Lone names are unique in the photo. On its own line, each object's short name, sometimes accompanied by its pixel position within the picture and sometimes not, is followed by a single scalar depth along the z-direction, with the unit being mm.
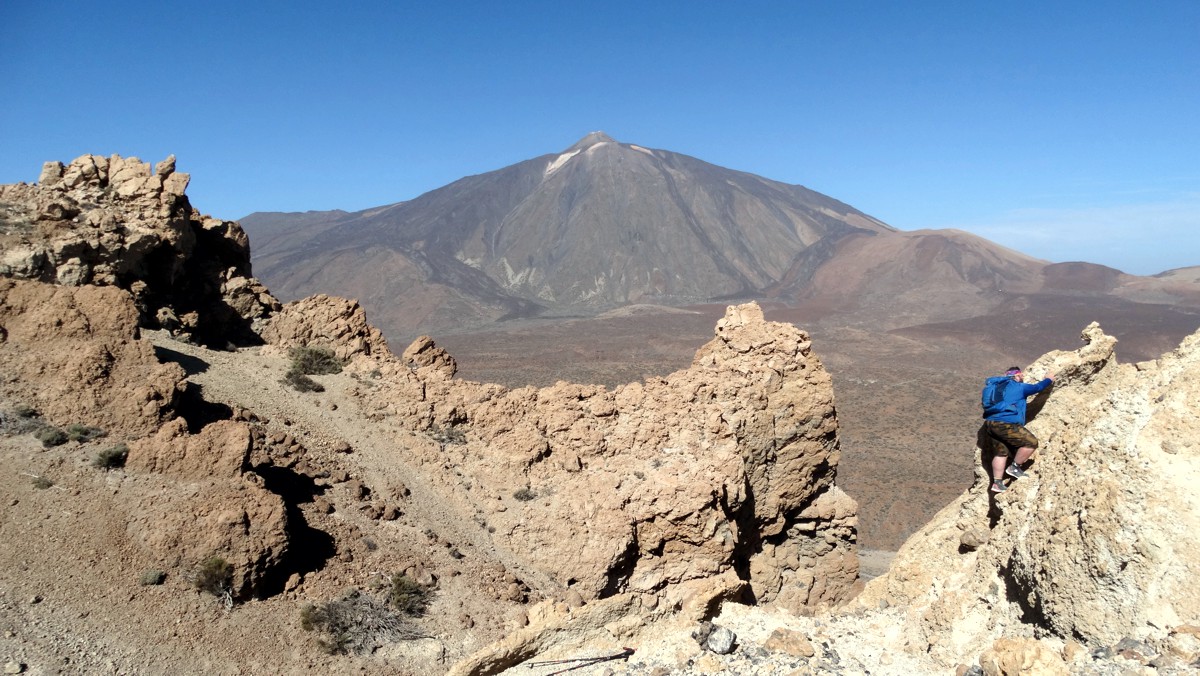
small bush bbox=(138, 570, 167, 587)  6707
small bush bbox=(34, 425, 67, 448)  7699
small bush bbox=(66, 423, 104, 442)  7887
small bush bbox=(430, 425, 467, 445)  10953
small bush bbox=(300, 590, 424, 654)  7023
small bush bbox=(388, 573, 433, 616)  7832
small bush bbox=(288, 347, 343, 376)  11914
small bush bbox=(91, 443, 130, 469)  7652
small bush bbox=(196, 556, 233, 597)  6906
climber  6605
